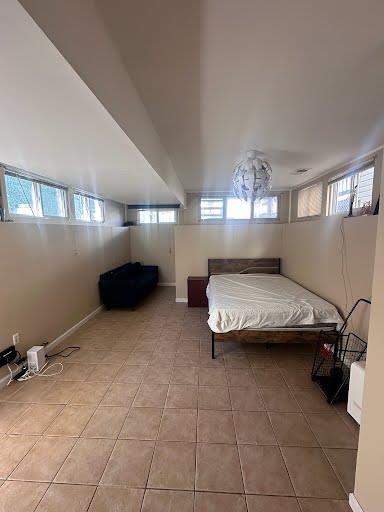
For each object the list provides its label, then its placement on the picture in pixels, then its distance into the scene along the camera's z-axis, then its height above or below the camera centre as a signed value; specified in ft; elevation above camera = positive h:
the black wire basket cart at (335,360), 6.74 -4.64
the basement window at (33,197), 8.75 +1.36
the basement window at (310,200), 12.70 +1.47
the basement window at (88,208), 13.47 +1.28
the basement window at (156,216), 20.30 +0.95
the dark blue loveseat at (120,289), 14.16 -3.83
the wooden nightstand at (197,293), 14.85 -4.23
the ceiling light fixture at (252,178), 7.37 +1.52
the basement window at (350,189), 8.81 +1.51
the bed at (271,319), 8.50 -3.40
